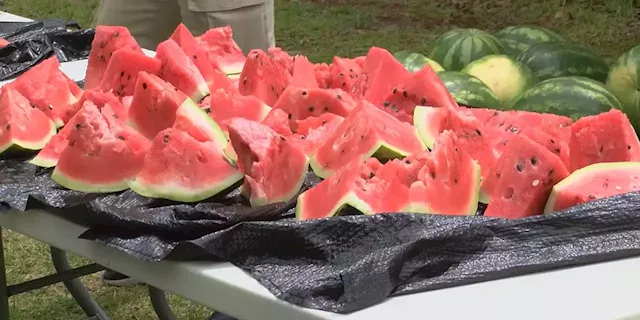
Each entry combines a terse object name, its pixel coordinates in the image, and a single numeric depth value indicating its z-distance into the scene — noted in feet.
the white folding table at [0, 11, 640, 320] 3.28
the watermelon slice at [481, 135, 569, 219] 4.12
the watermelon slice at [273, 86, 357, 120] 5.14
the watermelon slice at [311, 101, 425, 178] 4.50
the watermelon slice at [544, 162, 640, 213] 4.06
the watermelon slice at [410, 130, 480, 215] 4.08
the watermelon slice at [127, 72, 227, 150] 5.06
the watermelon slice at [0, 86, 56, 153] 5.14
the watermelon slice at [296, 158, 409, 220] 3.96
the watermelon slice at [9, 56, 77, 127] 5.65
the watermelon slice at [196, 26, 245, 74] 6.50
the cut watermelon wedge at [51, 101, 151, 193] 4.58
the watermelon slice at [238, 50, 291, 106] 5.57
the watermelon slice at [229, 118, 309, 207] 4.25
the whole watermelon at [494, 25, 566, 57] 7.83
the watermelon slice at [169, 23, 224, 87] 6.03
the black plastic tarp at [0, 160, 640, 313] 3.47
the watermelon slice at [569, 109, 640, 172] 4.41
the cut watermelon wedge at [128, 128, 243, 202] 4.30
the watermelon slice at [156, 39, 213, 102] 5.71
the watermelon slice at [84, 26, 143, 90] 6.30
